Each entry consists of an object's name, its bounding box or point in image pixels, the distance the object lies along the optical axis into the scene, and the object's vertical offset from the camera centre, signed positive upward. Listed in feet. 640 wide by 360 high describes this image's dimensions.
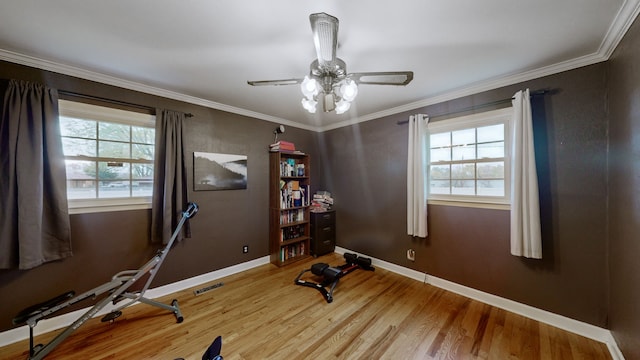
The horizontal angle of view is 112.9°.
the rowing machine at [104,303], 4.98 -3.18
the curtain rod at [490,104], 6.63 +2.72
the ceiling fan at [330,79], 4.11 +2.43
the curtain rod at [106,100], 6.59 +2.69
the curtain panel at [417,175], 9.04 +0.20
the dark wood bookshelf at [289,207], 11.17 -1.48
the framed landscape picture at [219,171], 9.21 +0.39
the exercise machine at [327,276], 8.23 -4.19
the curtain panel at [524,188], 6.52 -0.26
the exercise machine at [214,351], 2.66 -2.25
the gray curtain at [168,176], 7.97 +0.15
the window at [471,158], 7.60 +0.85
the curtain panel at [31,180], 5.74 +0.00
